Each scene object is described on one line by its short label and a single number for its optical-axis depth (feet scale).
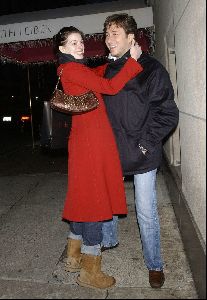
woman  9.11
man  9.17
